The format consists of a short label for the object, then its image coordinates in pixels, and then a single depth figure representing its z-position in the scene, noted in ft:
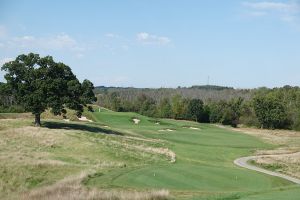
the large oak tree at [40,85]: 175.73
